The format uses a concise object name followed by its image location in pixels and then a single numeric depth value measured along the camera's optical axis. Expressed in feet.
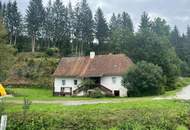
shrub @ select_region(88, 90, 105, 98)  81.08
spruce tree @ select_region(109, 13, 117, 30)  168.45
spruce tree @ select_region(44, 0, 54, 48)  148.51
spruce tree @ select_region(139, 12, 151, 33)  163.51
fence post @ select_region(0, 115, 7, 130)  20.09
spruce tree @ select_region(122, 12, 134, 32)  170.95
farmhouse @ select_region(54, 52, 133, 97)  87.88
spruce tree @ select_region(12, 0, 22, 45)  150.15
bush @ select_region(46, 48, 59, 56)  135.06
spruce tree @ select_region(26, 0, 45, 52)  146.98
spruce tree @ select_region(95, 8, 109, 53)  147.59
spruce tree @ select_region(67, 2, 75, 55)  149.22
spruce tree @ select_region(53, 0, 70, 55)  146.68
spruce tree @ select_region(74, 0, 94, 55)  146.75
